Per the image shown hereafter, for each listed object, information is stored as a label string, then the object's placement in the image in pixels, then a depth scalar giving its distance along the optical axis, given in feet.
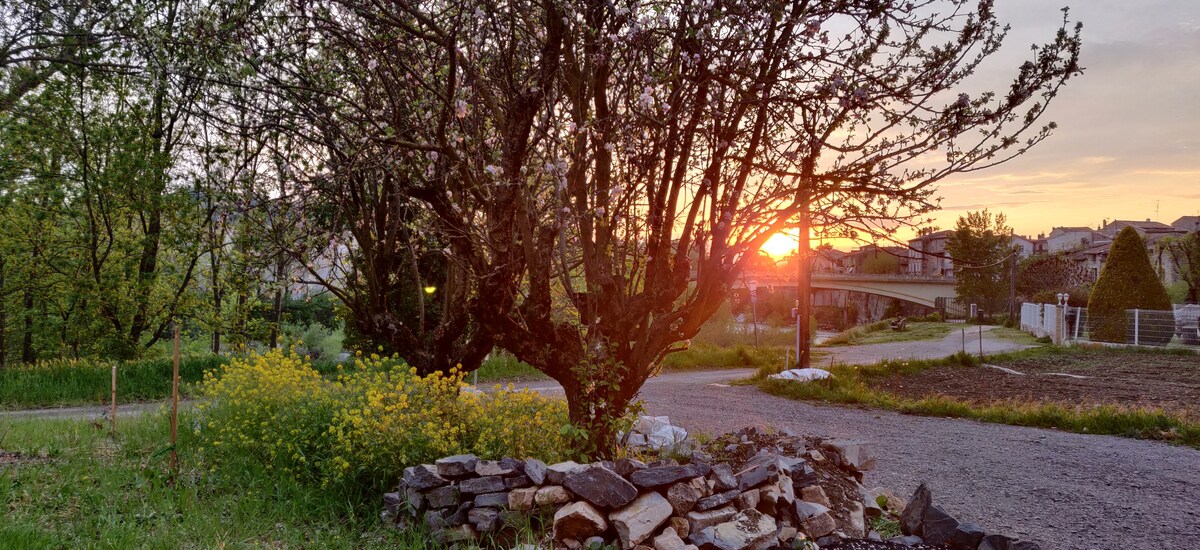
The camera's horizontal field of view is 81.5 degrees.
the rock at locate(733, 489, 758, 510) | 14.85
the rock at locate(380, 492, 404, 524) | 15.14
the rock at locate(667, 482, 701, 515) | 14.20
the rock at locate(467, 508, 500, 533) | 14.12
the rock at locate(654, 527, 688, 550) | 13.24
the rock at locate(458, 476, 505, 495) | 14.37
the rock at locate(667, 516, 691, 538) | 13.96
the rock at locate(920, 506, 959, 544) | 14.83
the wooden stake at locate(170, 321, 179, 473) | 17.84
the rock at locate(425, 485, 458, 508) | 14.44
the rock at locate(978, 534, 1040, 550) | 14.06
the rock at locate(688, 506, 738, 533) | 14.06
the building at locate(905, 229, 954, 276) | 167.45
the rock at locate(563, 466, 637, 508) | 13.74
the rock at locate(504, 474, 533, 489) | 14.40
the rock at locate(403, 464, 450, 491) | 14.57
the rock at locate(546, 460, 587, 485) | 14.28
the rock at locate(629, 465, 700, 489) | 14.06
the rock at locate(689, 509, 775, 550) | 13.50
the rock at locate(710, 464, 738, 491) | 14.90
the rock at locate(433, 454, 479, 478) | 14.67
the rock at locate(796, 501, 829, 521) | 15.12
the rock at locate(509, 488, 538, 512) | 14.16
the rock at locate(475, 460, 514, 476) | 14.56
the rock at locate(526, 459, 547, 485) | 14.28
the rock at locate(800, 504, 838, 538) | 14.94
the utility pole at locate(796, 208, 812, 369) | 48.08
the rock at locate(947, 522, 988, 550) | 14.48
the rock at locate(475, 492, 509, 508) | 14.25
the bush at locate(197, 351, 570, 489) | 16.71
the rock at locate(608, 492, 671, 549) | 13.26
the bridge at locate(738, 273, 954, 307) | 157.28
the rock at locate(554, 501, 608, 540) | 13.47
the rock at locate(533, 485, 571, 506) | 14.10
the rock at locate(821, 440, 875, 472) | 19.69
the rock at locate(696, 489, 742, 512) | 14.40
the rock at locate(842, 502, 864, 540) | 15.44
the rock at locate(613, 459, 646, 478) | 14.38
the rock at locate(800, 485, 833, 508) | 16.19
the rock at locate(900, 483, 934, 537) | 15.53
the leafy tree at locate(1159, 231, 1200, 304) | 112.98
